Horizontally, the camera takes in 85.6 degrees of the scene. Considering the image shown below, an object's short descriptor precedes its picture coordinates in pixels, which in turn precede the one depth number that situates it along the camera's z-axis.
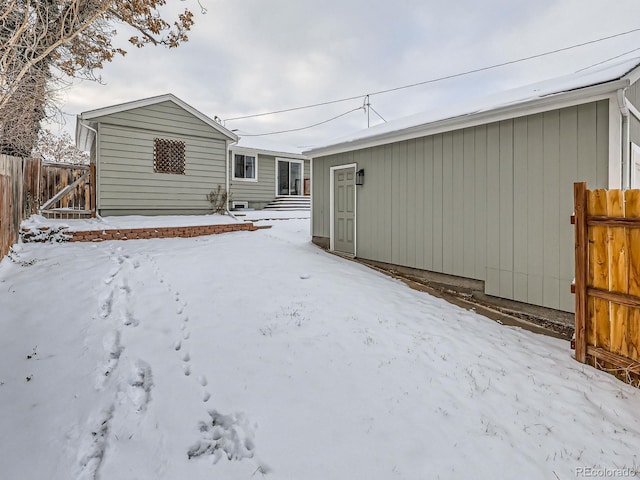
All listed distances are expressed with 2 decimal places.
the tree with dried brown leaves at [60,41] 5.41
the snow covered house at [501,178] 4.20
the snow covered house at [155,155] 9.27
